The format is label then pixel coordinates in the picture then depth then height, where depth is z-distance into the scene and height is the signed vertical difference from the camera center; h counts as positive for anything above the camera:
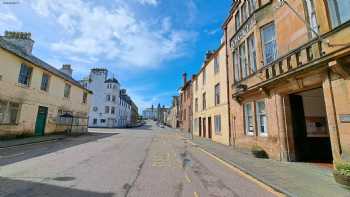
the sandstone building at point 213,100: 18.47 +3.18
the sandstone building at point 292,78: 6.90 +2.35
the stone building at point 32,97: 15.21 +2.75
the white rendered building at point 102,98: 52.34 +7.36
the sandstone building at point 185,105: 38.75 +4.60
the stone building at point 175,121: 63.47 +1.45
